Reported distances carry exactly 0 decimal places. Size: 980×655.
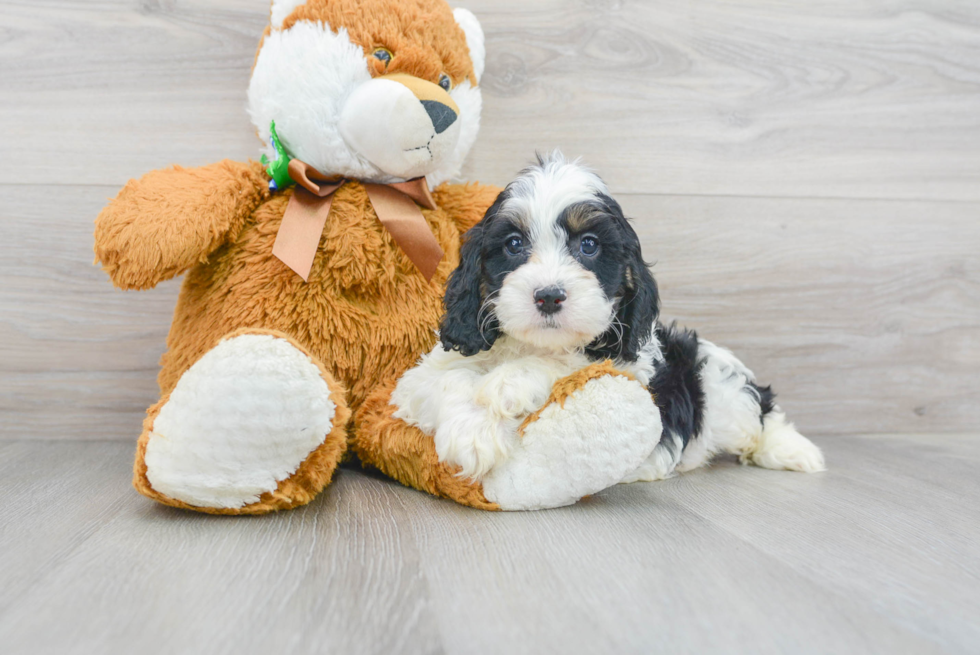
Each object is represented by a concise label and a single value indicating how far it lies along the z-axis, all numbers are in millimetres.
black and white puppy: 614
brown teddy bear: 665
